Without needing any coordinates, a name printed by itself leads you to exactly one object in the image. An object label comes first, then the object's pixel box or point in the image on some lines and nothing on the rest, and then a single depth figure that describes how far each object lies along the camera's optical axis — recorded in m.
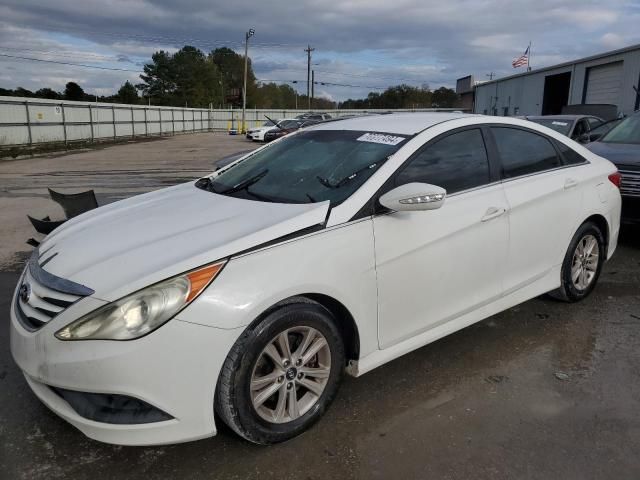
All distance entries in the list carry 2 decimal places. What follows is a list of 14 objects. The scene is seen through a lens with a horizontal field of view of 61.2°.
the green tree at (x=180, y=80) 90.81
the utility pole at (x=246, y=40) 54.34
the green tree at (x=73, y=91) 75.53
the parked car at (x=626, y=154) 6.02
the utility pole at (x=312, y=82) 79.44
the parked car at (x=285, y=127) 27.46
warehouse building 22.22
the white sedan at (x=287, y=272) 2.30
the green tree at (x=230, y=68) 108.38
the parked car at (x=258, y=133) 33.69
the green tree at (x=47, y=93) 63.39
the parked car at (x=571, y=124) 9.77
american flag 42.91
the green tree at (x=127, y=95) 84.19
